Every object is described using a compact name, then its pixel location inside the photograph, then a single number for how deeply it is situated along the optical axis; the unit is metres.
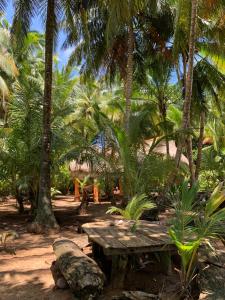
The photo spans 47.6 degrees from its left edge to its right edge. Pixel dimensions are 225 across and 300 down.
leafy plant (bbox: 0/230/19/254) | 5.39
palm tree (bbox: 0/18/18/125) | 11.42
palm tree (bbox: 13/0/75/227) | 7.15
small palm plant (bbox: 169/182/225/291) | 2.80
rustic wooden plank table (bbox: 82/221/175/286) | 3.14
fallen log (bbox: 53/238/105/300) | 3.11
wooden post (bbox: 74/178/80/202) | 11.93
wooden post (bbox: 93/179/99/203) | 11.39
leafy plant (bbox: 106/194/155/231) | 4.88
